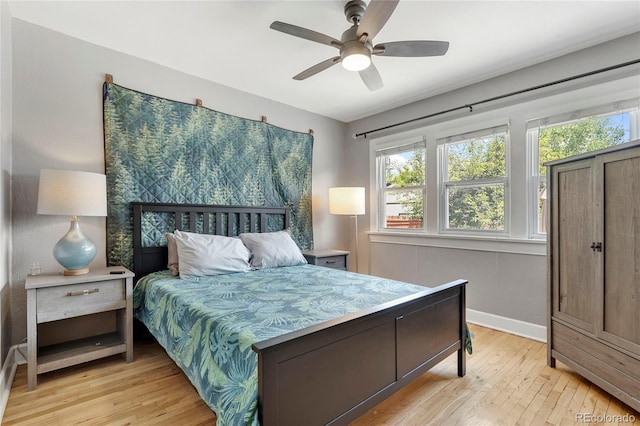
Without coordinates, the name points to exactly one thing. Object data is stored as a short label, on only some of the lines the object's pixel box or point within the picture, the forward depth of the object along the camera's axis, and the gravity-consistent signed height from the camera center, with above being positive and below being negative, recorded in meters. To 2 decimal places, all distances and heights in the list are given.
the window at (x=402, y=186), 3.75 +0.34
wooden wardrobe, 1.71 -0.36
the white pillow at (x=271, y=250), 2.93 -0.37
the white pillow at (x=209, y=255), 2.48 -0.36
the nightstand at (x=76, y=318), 1.96 -0.77
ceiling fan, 1.77 +1.07
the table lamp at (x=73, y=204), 2.04 +0.07
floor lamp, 3.77 +0.15
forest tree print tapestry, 2.62 +0.53
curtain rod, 2.32 +1.11
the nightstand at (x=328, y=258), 3.55 -0.54
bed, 1.19 -0.61
